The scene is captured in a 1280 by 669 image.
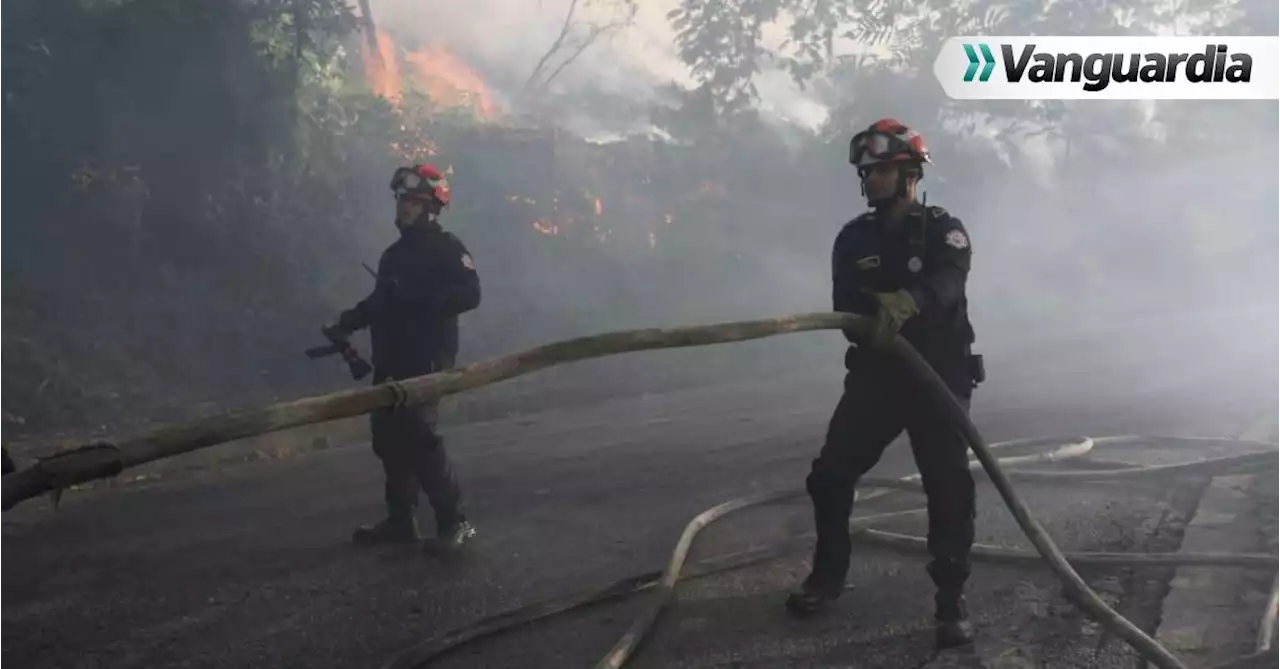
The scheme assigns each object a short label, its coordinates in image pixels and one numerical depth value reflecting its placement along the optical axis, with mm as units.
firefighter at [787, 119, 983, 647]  3102
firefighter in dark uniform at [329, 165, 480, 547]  4254
